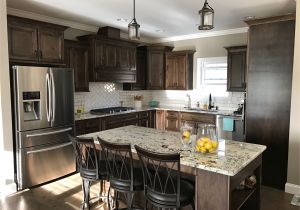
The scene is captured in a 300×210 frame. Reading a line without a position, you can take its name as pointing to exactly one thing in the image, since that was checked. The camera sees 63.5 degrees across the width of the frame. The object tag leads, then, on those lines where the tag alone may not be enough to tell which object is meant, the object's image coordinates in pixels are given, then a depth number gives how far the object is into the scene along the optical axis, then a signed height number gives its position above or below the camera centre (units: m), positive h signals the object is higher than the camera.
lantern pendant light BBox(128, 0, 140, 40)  2.77 +0.66
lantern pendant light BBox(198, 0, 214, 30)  2.27 +0.67
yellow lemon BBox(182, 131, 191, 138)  2.38 -0.45
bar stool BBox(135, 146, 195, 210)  1.95 -0.88
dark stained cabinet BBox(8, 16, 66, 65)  3.57 +0.73
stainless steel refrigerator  3.51 -0.55
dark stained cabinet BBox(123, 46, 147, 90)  6.07 +0.46
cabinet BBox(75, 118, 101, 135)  4.36 -0.71
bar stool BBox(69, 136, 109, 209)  2.57 -0.87
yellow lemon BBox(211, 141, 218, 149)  2.18 -0.50
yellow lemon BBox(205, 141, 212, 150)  2.16 -0.51
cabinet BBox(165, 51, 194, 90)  5.97 +0.45
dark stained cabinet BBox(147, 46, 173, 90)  6.26 +0.55
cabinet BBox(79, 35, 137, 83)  4.85 +0.62
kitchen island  1.86 -0.62
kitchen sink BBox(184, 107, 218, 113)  5.41 -0.49
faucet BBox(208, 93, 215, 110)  5.73 -0.40
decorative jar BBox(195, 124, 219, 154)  2.17 -0.47
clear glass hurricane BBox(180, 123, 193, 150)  2.38 -0.45
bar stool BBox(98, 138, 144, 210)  2.28 -0.88
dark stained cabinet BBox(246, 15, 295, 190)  3.47 -0.02
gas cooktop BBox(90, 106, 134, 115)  5.12 -0.49
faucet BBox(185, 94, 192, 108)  6.20 -0.33
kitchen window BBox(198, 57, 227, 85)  5.68 +0.43
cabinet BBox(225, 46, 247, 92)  5.00 +0.43
